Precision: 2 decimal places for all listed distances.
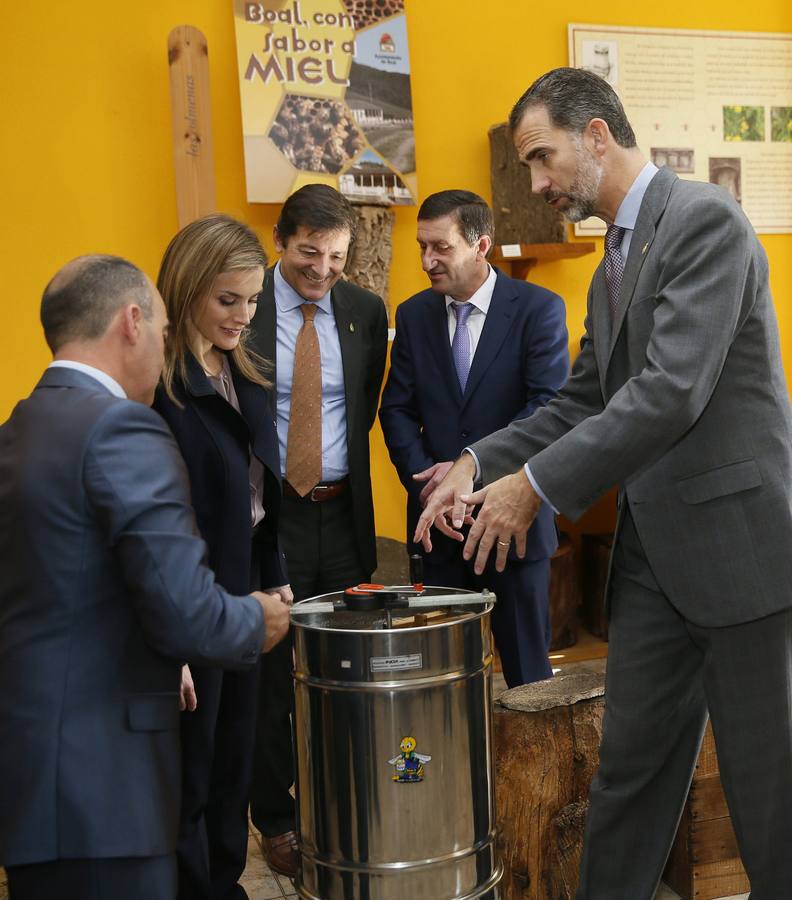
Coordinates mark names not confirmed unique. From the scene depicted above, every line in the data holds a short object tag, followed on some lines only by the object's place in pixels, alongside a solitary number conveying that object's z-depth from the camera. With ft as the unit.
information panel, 16.38
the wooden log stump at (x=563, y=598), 15.71
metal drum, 6.86
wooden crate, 8.70
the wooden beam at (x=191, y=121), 13.58
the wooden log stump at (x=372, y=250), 14.55
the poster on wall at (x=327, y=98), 14.37
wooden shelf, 15.15
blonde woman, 7.39
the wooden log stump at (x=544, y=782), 8.39
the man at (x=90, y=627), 4.83
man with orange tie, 9.81
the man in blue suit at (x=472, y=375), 10.57
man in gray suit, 6.41
